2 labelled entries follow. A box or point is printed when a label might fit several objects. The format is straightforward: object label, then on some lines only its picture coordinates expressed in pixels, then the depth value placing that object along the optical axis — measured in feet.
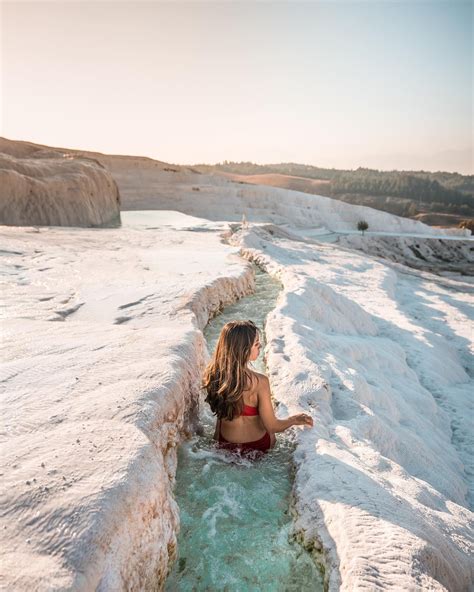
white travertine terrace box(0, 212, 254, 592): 5.30
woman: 9.09
